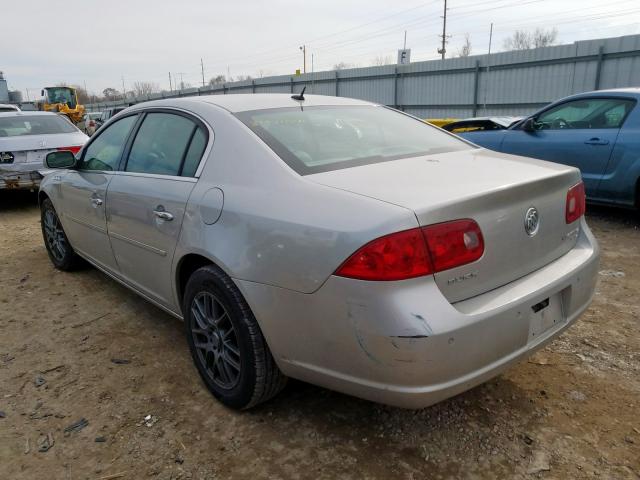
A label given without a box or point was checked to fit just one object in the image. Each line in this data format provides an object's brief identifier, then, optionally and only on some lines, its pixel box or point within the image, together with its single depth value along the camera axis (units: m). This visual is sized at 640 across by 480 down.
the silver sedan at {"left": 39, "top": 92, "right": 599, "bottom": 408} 1.80
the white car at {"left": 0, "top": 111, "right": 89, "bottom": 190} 7.06
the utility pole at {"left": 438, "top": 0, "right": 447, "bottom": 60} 49.19
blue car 5.37
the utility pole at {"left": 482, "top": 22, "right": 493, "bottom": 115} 16.16
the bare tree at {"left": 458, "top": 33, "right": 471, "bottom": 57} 60.62
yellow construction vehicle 28.84
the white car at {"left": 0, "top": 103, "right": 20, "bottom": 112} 12.50
